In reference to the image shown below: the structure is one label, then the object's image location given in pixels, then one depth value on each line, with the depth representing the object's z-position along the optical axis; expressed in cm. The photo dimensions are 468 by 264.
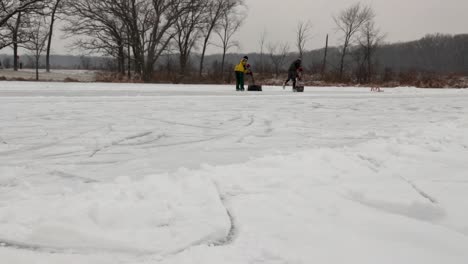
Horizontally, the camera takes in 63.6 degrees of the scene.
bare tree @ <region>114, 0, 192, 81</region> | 2942
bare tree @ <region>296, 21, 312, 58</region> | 4975
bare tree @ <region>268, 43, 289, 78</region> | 5012
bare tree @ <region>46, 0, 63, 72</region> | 3637
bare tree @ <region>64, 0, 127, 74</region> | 2775
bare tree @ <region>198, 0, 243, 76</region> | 4094
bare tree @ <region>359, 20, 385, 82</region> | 4209
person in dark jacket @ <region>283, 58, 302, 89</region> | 1820
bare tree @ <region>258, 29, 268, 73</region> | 4541
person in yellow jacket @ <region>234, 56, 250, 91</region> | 1717
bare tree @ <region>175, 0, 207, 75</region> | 3108
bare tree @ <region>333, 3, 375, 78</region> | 4581
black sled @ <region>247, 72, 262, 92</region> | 1744
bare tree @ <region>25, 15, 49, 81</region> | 2475
